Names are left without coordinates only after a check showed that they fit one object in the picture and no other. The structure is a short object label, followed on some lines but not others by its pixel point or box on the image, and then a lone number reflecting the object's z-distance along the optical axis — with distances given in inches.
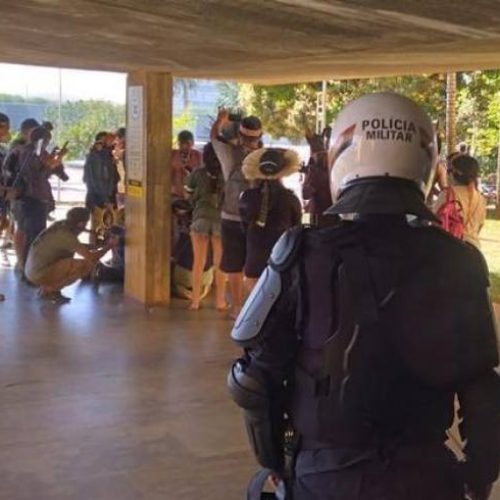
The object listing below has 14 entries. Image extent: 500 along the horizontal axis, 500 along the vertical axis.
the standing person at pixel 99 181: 395.2
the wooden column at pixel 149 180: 307.3
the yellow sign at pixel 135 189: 315.6
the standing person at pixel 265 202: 259.4
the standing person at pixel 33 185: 349.4
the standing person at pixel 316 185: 307.0
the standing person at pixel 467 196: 237.9
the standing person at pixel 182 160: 346.0
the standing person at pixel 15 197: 353.7
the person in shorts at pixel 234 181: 277.7
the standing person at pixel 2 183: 347.9
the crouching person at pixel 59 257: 311.9
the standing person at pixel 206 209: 298.0
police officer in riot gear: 70.7
